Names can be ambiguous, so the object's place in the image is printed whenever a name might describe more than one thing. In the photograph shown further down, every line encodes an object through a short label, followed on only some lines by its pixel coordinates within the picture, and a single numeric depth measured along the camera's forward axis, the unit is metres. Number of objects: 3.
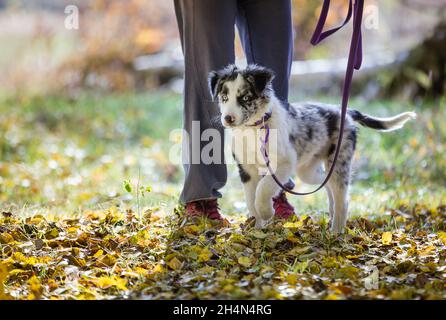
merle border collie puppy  8.91
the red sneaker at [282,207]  9.83
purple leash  8.18
